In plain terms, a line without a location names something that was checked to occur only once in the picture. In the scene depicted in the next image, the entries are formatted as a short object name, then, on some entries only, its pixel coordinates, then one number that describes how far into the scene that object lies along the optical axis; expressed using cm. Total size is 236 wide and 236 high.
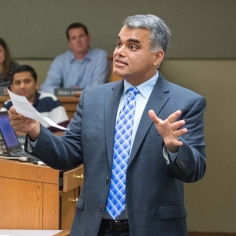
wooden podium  602
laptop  638
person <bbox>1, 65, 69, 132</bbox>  944
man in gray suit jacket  405
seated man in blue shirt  1140
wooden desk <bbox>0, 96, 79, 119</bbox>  991
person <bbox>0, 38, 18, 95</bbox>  1093
